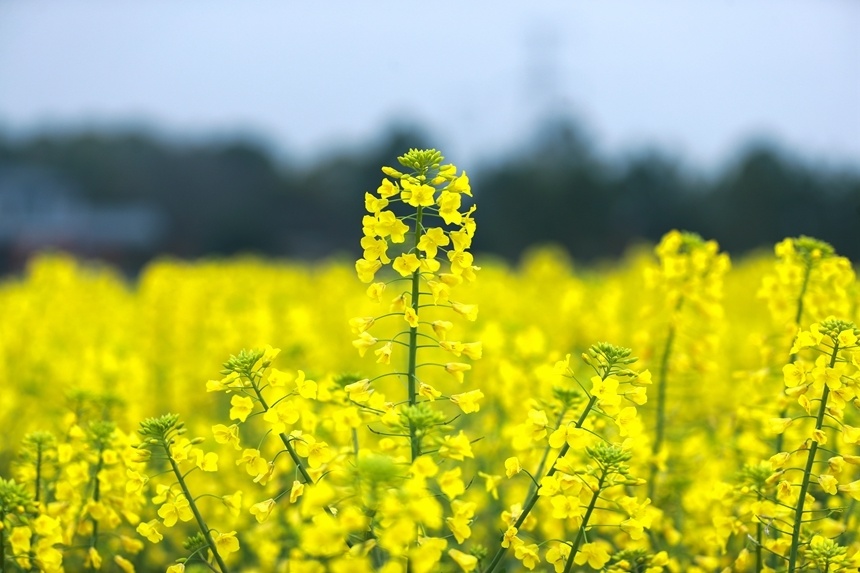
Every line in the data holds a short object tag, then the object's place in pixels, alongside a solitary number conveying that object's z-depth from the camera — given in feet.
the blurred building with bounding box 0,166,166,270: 140.05
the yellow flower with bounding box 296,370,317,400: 7.55
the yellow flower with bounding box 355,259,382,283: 8.07
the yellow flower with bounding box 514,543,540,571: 7.64
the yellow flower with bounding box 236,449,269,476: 7.88
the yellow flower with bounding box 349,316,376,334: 8.26
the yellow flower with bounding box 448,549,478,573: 7.04
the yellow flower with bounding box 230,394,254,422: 7.75
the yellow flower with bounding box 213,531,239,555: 8.06
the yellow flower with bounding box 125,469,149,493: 8.27
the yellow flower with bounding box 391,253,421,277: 7.84
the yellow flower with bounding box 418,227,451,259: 7.80
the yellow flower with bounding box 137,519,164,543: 7.93
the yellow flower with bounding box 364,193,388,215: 7.80
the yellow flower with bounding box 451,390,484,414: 7.77
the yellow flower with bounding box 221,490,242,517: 8.00
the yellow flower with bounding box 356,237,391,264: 8.04
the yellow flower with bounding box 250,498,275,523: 7.72
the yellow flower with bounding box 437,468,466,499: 6.86
